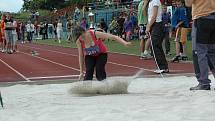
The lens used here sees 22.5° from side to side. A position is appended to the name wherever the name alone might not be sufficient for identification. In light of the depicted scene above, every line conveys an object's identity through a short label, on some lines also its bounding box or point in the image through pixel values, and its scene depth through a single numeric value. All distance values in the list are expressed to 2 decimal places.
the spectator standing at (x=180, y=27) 15.59
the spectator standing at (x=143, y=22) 12.75
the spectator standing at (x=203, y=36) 8.18
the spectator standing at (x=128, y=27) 32.22
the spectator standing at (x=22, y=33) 48.17
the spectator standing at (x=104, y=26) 36.08
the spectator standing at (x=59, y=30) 41.66
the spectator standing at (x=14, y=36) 22.80
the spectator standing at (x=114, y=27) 36.69
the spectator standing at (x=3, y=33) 23.11
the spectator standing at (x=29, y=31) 45.12
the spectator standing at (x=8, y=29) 22.48
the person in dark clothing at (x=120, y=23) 35.66
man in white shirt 11.67
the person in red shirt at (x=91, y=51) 9.34
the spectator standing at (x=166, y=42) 17.68
